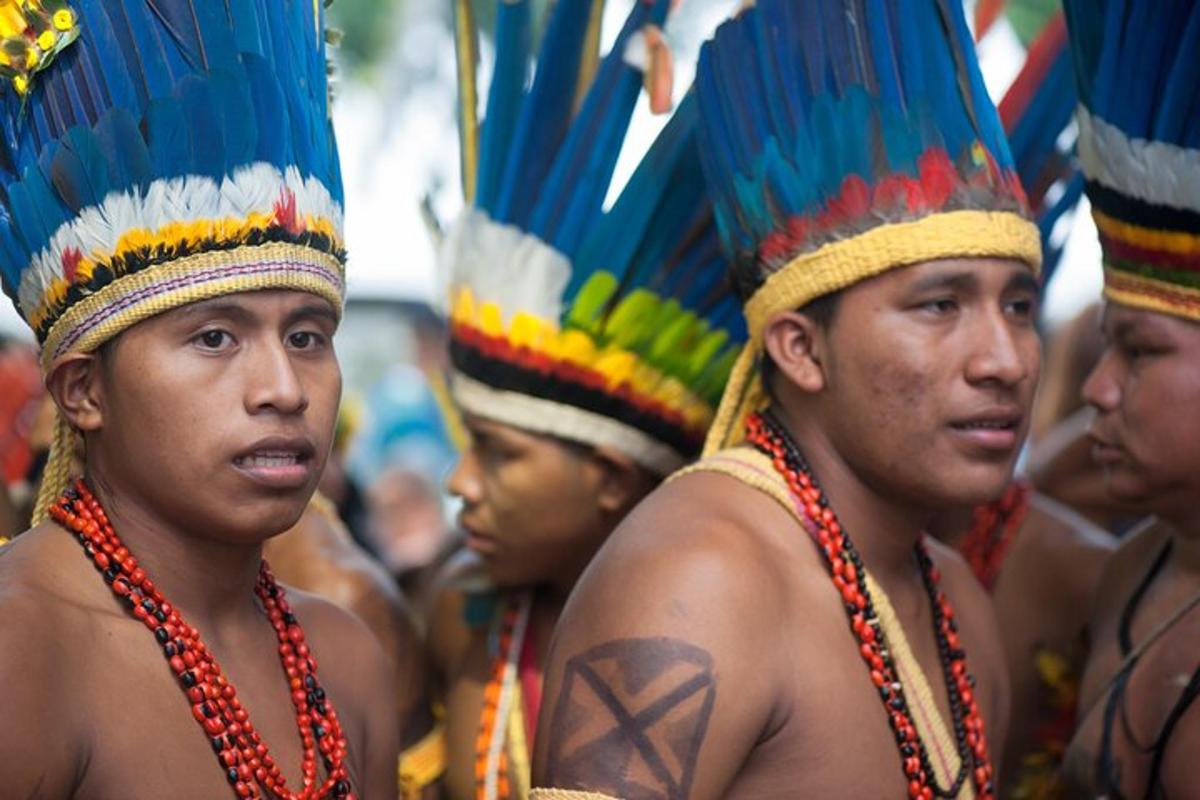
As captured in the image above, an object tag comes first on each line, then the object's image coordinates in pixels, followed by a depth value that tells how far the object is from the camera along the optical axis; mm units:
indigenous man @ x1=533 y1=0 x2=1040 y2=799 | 3029
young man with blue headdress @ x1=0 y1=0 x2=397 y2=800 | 2684
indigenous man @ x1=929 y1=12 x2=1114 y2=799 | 4484
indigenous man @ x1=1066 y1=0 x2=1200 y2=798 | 3656
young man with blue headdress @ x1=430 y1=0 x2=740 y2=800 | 4184
